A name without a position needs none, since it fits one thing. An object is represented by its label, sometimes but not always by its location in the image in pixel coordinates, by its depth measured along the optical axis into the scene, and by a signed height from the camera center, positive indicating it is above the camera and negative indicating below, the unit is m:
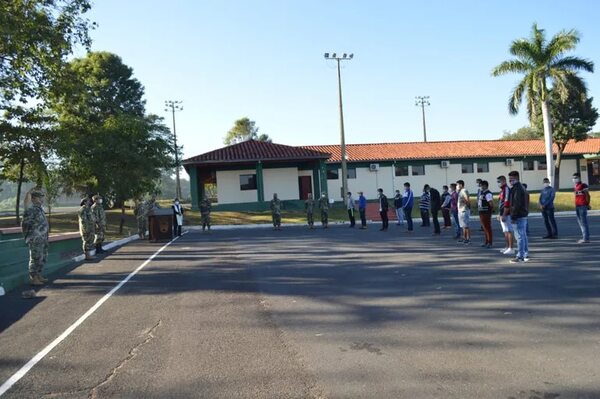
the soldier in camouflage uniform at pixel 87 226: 13.30 -0.44
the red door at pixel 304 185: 36.78 +0.85
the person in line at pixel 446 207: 17.33 -0.67
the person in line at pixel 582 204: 12.53 -0.61
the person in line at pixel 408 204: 18.97 -0.54
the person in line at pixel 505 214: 10.80 -0.65
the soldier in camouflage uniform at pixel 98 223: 14.68 -0.43
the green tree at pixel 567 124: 41.06 +4.75
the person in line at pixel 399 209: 22.36 -0.84
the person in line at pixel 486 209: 12.48 -0.59
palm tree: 30.98 +7.21
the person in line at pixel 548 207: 14.09 -0.71
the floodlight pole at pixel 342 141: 34.22 +3.65
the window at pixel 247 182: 35.25 +1.25
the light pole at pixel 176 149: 34.89 +4.04
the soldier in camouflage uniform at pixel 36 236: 9.51 -0.45
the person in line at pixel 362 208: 22.11 -0.67
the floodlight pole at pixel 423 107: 64.12 +10.74
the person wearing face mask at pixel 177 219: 21.66 -0.67
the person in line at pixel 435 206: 17.20 -0.61
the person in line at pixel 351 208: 23.53 -0.71
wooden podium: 18.72 -0.81
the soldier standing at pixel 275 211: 22.80 -0.62
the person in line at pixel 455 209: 14.92 -0.66
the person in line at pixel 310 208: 23.02 -0.55
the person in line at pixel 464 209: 13.47 -0.60
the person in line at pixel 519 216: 10.05 -0.65
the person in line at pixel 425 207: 19.84 -0.73
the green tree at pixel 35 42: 14.12 +5.14
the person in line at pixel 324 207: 23.00 -0.57
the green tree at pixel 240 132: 63.09 +8.63
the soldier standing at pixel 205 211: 23.60 -0.43
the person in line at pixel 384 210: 20.61 -0.77
